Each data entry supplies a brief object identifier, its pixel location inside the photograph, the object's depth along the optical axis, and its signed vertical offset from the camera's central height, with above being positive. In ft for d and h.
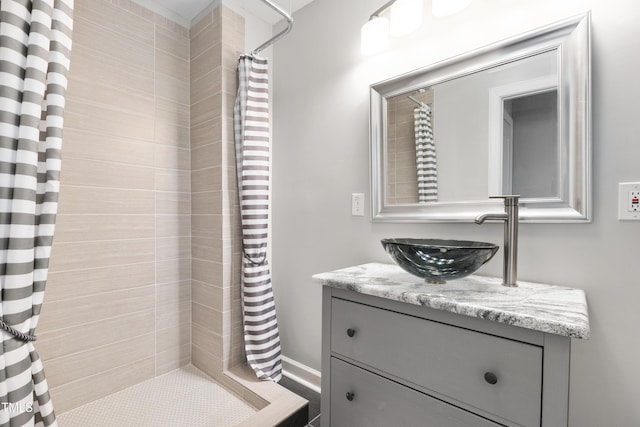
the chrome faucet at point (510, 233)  3.23 -0.28
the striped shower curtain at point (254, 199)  5.54 +0.17
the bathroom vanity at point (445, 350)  2.32 -1.33
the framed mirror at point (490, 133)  3.26 +0.99
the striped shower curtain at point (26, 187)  3.11 +0.24
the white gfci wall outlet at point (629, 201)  2.97 +0.06
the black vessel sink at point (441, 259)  3.00 -0.54
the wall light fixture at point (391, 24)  4.09 +2.64
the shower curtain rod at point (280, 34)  4.55 +2.97
